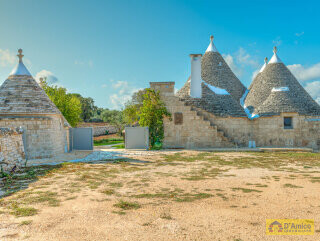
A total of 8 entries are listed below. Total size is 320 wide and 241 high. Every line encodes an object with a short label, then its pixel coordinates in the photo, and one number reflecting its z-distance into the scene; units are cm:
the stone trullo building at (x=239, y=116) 1644
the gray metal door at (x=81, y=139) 1672
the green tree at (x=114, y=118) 3331
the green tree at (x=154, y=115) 1578
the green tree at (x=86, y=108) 5259
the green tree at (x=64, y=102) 2217
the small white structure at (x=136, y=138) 1588
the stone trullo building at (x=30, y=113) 1193
